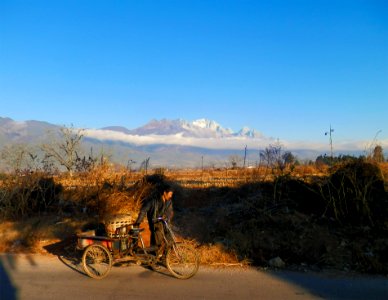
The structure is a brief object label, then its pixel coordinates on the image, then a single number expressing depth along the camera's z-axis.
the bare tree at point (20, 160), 15.51
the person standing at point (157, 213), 9.07
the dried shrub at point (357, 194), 11.29
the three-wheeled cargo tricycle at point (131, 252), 8.73
